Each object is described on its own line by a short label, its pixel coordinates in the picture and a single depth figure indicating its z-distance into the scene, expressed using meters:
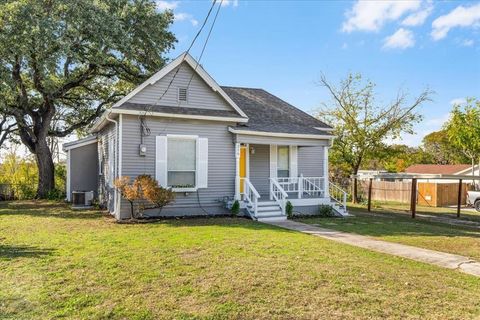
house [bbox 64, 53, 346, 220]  12.73
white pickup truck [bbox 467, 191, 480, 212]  22.30
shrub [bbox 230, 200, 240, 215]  13.55
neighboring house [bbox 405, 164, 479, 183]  39.19
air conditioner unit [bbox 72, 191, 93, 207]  16.00
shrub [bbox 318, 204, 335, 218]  14.90
